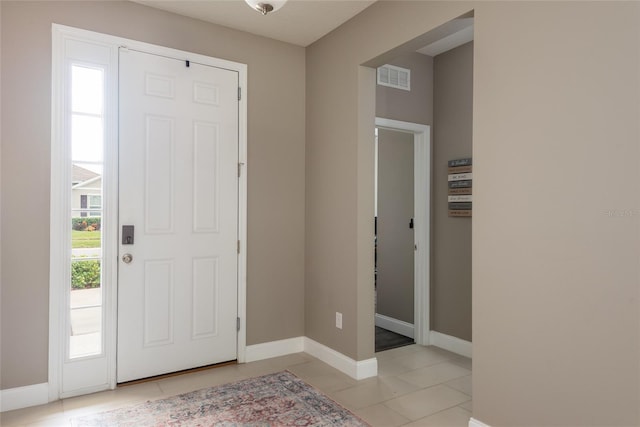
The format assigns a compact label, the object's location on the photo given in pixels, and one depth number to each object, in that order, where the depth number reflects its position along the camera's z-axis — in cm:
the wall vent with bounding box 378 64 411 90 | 384
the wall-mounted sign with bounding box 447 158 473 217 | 363
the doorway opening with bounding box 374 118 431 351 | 398
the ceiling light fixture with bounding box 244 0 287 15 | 218
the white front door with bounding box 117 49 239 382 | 297
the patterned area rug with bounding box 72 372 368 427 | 240
